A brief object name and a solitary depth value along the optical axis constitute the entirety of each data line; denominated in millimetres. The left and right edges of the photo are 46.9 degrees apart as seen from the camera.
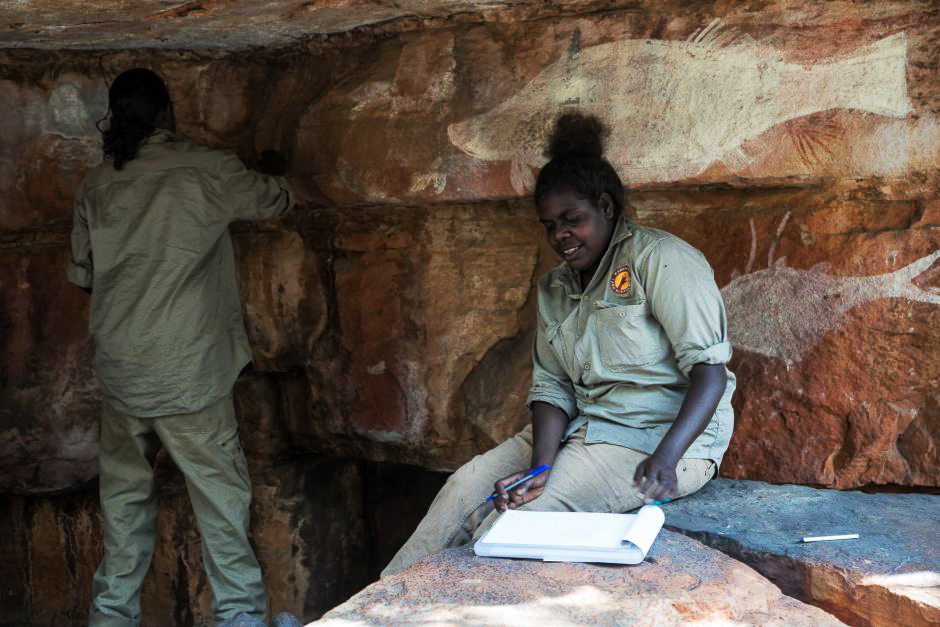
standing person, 3338
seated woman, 2479
